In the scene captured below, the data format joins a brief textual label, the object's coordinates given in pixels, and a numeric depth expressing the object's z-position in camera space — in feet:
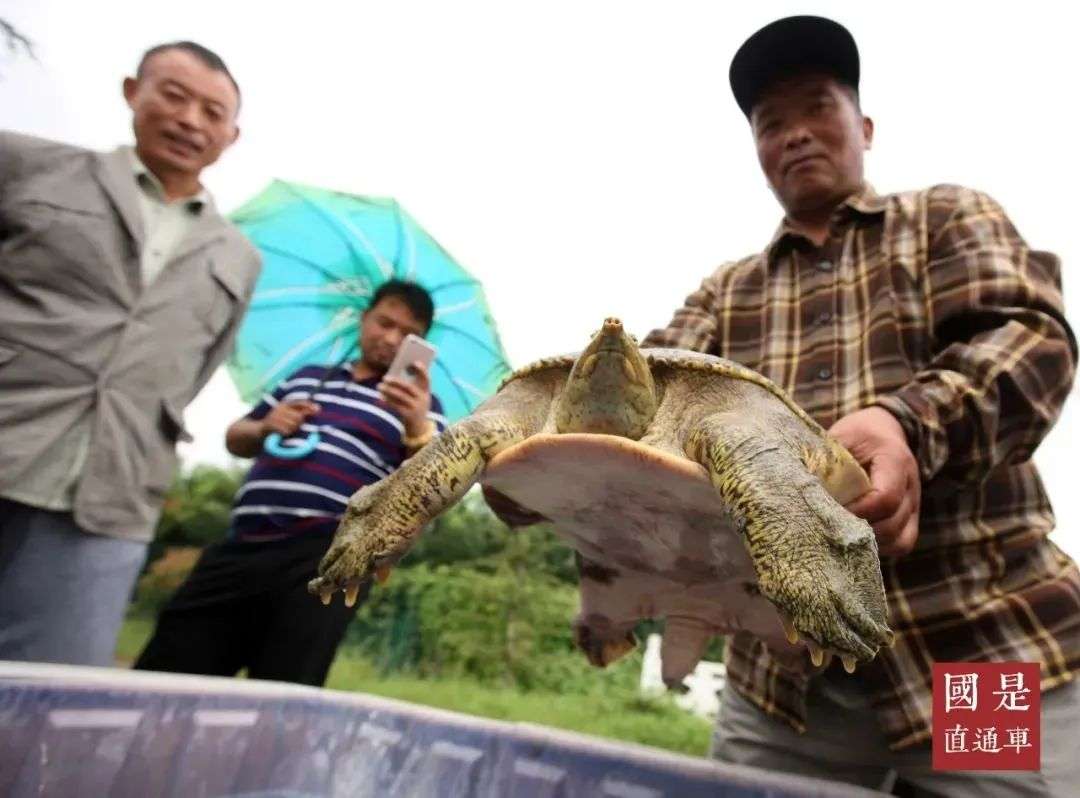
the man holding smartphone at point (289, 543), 5.93
